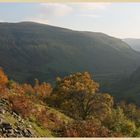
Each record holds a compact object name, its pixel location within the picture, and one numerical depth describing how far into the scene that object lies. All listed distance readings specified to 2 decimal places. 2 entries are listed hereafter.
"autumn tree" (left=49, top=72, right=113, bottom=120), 50.66
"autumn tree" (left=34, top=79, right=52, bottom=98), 99.62
